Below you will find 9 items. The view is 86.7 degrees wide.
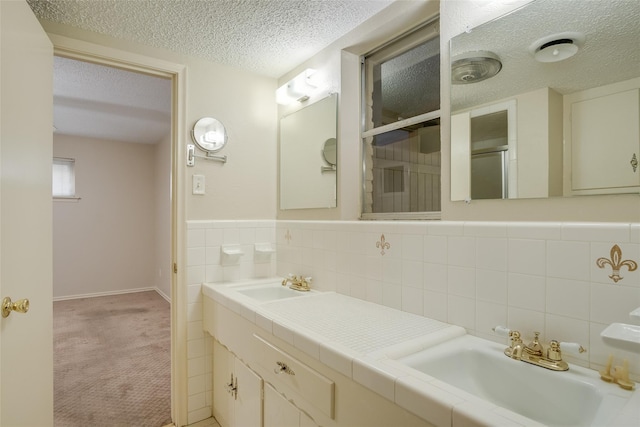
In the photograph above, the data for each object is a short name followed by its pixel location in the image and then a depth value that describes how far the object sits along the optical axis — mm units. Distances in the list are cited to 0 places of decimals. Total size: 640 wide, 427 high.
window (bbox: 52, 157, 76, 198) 4555
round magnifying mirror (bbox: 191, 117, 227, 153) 2015
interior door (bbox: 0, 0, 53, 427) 1065
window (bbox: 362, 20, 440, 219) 1642
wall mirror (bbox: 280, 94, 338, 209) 1932
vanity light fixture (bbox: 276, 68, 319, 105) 2010
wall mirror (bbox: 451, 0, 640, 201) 915
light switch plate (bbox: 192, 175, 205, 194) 2018
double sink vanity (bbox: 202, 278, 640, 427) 766
